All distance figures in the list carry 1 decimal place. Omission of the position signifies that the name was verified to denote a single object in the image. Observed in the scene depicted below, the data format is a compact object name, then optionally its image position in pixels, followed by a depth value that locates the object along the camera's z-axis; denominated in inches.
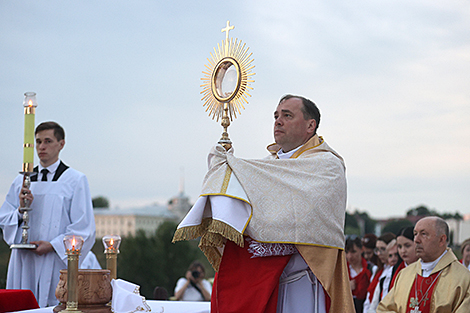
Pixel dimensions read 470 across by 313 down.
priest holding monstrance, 161.5
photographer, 478.6
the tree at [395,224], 1723.4
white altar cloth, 177.9
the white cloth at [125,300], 162.1
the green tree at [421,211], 2112.7
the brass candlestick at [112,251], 174.1
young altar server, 244.4
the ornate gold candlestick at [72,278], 153.6
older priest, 242.5
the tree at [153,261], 1995.6
